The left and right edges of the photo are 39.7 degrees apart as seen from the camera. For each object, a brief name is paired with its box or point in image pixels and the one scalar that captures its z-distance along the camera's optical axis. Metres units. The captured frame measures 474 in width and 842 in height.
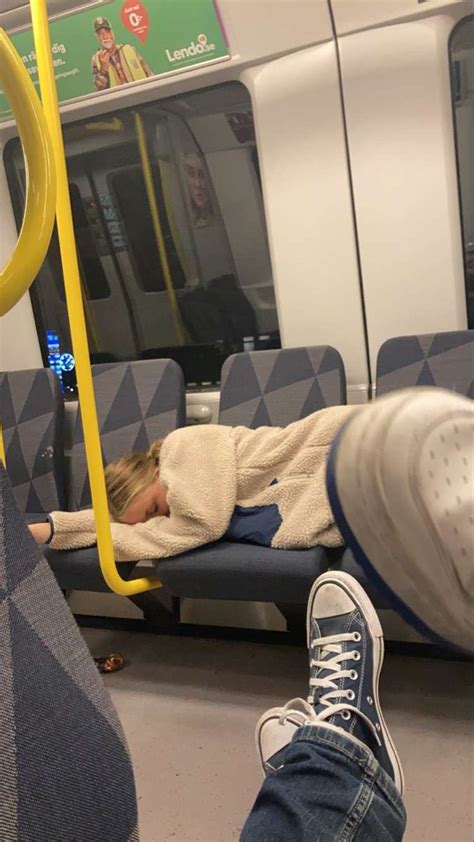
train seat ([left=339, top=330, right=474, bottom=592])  2.06
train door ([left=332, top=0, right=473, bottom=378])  2.13
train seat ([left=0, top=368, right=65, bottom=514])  2.62
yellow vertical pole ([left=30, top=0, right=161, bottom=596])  1.35
